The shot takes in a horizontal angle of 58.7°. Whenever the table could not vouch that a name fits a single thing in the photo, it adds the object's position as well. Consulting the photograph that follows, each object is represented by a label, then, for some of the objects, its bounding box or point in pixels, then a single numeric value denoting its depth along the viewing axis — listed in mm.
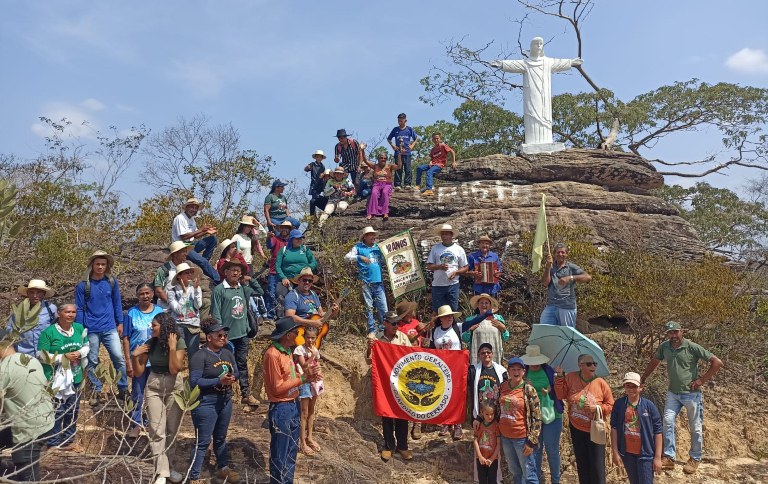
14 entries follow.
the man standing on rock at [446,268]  10188
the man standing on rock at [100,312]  7777
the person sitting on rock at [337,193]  13648
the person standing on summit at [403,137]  13930
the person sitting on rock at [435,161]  14258
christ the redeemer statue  16172
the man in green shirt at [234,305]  8102
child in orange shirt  7465
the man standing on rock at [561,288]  9148
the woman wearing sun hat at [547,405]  7496
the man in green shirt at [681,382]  8383
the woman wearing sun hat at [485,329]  8680
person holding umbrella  7289
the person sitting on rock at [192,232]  9891
